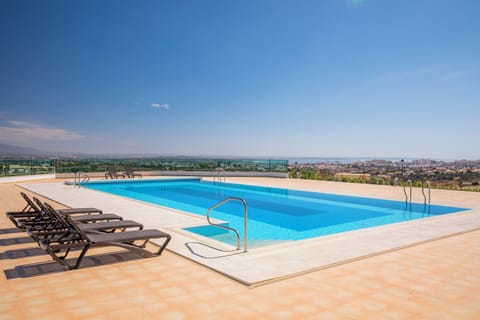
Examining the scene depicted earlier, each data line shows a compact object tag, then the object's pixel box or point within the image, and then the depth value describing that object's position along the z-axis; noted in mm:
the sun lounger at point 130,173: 18520
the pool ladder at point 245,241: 4488
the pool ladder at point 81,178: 14362
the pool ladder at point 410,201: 9582
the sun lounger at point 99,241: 3698
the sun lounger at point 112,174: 17961
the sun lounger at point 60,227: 4131
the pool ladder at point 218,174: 18016
